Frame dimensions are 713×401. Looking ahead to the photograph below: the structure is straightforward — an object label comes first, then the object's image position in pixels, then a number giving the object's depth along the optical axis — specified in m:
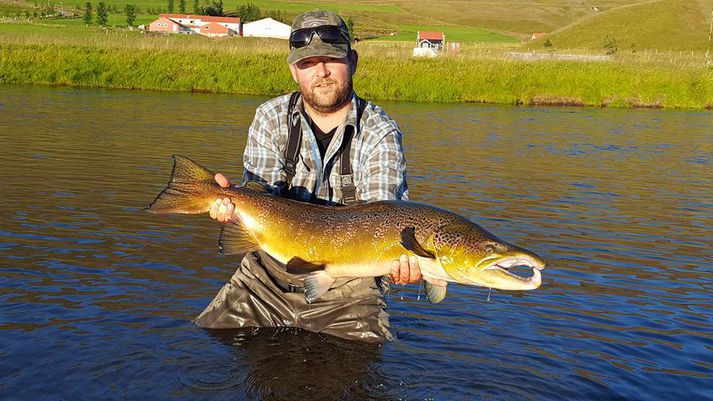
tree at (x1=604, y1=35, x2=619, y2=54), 61.25
